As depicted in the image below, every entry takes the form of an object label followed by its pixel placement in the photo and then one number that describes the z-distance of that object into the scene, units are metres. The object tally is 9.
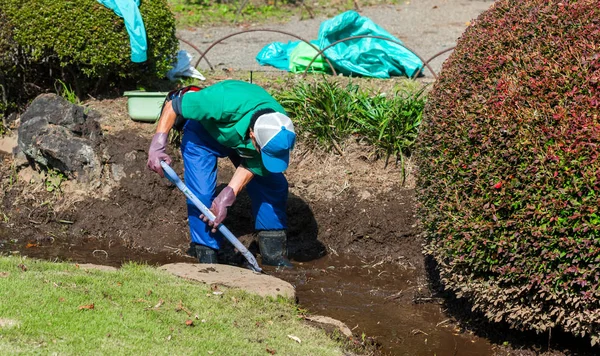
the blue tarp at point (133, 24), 15.89
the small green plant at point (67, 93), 16.70
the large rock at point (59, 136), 14.93
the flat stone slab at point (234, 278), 10.86
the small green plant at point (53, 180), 15.23
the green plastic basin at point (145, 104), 15.81
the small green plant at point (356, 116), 15.05
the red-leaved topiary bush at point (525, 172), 8.66
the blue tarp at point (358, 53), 19.48
